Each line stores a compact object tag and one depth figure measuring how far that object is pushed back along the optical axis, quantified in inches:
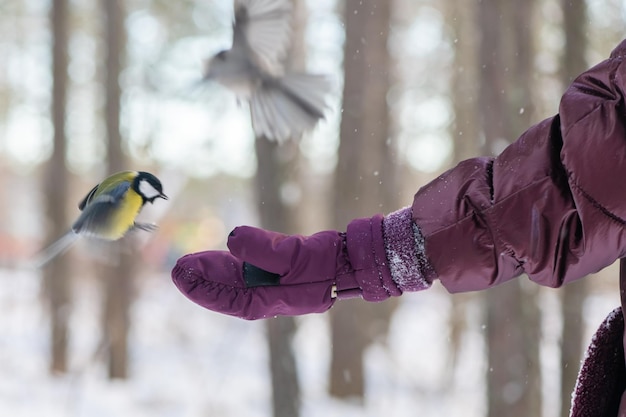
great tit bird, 111.3
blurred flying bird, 178.1
